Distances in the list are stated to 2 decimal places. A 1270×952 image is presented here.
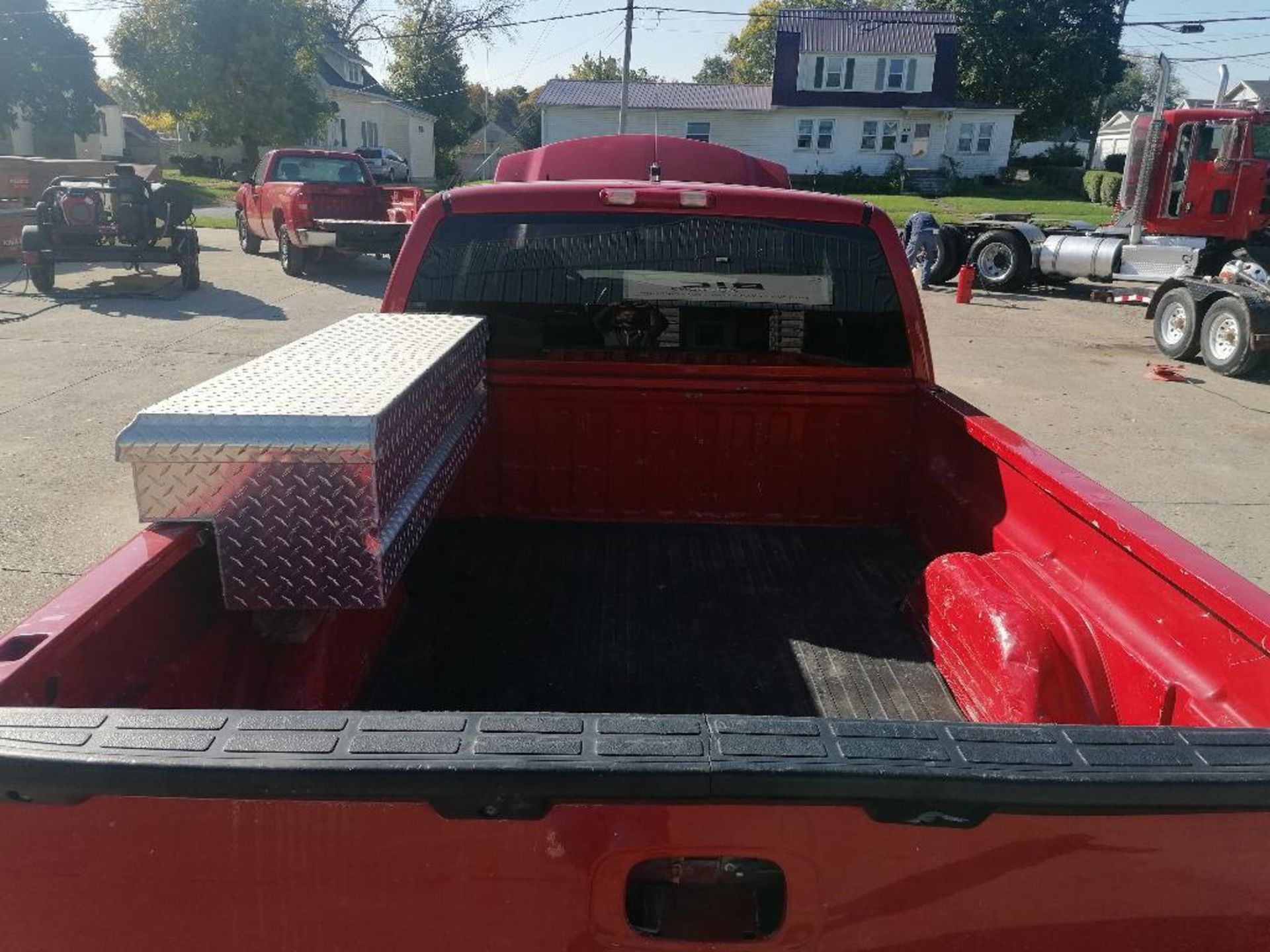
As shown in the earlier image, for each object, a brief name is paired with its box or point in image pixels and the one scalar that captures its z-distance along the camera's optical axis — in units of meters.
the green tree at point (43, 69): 35.91
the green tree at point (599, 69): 89.62
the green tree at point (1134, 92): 95.69
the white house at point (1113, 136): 54.47
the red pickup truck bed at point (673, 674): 1.32
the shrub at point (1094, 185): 40.81
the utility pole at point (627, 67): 34.12
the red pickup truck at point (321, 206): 16.47
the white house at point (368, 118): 50.38
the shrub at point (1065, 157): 50.62
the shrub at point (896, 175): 44.81
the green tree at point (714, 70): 98.06
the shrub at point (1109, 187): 36.56
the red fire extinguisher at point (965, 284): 17.41
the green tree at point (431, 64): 56.94
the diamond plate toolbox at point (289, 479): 1.91
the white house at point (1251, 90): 43.84
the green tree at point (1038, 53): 50.09
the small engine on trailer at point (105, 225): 14.30
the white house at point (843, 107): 46.94
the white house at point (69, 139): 39.97
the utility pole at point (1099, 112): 51.62
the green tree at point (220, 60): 33.16
